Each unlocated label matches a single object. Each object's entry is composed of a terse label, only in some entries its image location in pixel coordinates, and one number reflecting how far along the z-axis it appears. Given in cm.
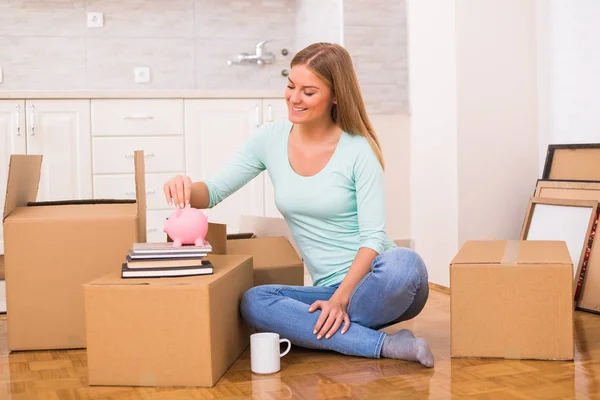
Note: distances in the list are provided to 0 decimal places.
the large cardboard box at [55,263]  230
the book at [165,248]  200
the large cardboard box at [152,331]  191
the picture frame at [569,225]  284
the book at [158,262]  199
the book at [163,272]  199
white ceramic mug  203
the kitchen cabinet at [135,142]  366
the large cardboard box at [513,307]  210
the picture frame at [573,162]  298
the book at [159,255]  199
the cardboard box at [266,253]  250
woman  215
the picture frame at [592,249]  279
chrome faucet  440
